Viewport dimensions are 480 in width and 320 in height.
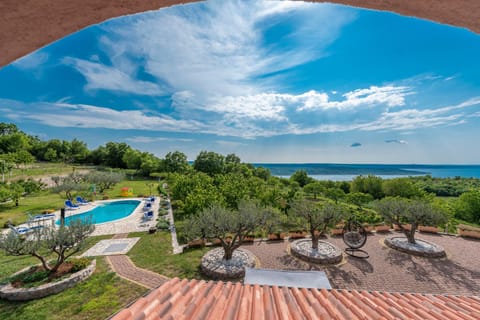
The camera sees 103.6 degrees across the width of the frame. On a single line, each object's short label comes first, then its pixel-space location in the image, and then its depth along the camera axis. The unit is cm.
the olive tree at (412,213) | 1102
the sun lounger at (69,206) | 1816
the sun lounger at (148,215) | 1616
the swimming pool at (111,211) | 1678
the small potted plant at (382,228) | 1378
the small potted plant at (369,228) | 1377
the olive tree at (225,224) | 870
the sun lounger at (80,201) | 1995
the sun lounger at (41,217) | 1441
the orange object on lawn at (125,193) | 2411
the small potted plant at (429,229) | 1380
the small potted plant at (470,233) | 1301
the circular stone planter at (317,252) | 938
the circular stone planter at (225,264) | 802
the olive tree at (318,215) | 1052
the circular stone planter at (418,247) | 1027
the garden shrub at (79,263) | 795
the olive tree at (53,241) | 714
